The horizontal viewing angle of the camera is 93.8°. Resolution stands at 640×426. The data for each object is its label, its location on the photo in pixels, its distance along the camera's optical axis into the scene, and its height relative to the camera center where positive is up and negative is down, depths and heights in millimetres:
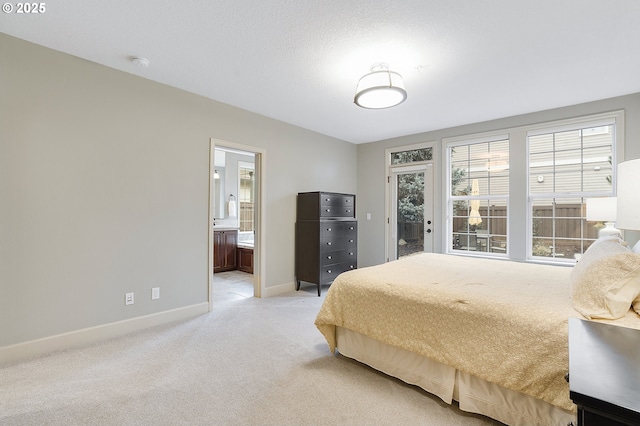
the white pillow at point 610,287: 1420 -352
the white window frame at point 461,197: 4254 +274
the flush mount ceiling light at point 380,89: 2441 +1042
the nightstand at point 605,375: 615 -384
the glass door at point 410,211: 4945 +58
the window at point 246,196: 6883 +396
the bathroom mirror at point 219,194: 6539 +419
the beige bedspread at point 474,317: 1461 -606
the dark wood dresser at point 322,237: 4293 -345
